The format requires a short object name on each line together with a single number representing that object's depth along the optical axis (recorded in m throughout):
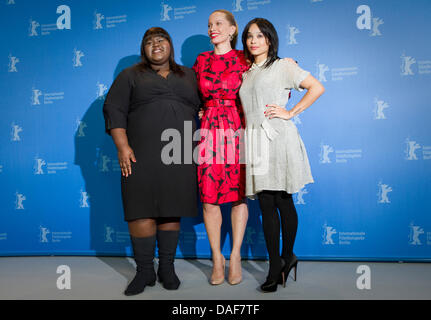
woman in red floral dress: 2.20
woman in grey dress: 2.03
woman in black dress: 2.08
